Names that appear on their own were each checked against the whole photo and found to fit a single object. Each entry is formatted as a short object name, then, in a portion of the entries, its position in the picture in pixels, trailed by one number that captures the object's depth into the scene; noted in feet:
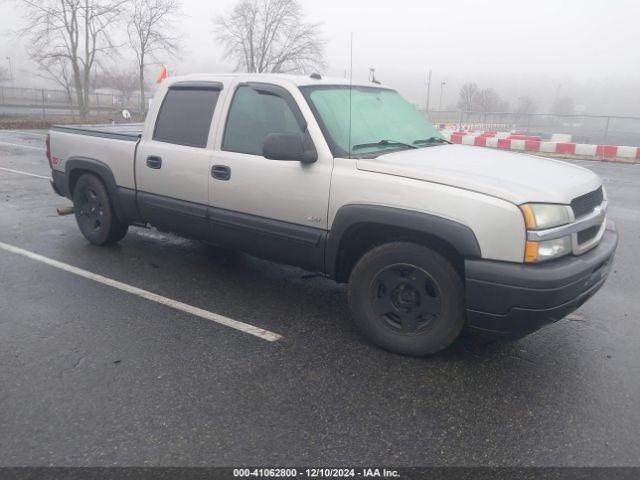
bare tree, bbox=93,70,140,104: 211.41
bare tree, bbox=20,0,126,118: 93.09
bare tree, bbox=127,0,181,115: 104.94
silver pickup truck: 10.07
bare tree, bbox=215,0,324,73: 138.00
